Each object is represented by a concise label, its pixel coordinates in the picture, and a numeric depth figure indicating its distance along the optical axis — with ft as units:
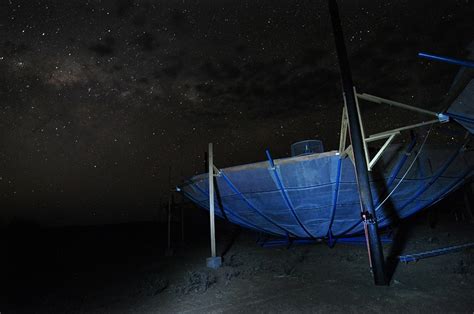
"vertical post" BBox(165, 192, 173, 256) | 34.17
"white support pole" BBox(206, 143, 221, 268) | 23.26
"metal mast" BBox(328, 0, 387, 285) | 14.58
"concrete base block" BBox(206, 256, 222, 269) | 23.11
